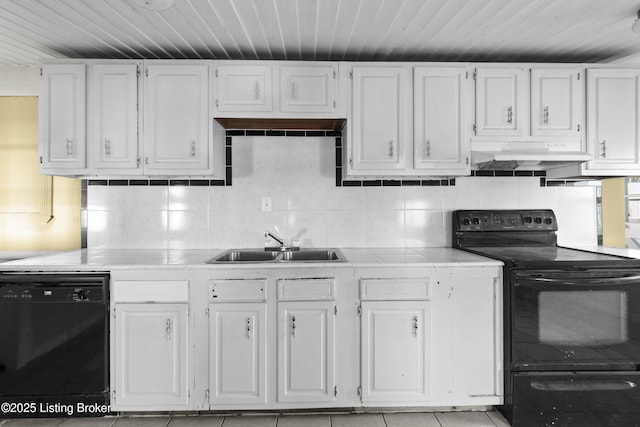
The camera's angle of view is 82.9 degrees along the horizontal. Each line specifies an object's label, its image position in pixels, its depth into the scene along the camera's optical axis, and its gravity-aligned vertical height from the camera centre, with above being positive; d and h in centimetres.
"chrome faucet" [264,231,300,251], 269 -25
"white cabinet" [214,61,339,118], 240 +84
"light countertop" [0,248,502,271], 208 -29
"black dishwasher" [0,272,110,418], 206 -75
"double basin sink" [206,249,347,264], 261 -31
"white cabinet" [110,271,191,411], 209 -73
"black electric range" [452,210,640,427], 206 -74
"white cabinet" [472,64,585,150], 248 +74
